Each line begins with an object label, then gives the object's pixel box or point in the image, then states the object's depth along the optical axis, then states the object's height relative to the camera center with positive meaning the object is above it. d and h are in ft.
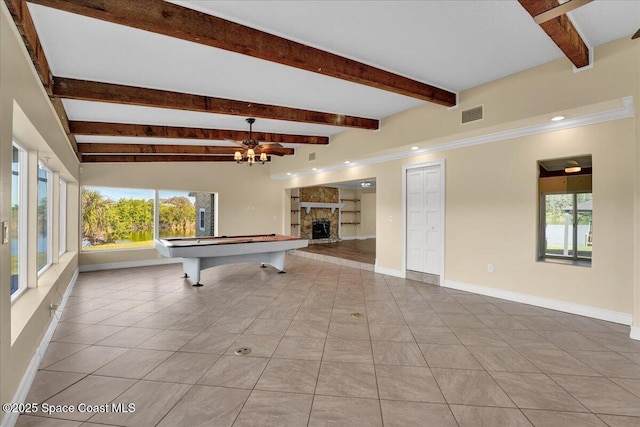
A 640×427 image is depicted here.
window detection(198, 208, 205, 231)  27.99 -0.61
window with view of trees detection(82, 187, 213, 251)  22.59 -0.33
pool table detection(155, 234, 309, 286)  16.31 -2.12
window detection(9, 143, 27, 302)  9.55 -0.38
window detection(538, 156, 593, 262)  13.03 +0.19
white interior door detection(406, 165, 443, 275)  17.76 -0.33
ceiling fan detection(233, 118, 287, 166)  16.57 +3.58
